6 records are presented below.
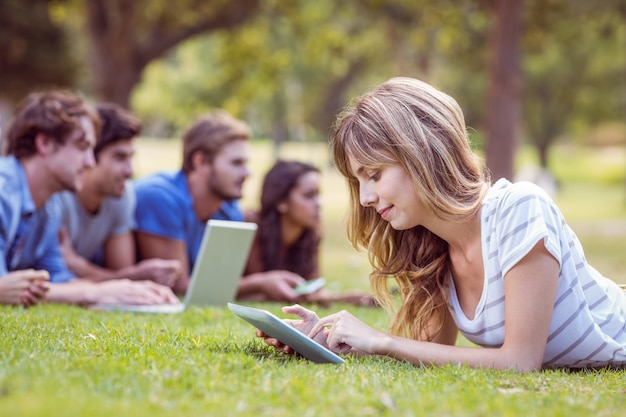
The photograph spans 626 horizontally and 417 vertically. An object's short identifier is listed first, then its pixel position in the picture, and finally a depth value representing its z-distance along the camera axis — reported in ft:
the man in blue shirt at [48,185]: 23.00
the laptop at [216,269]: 23.04
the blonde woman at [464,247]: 13.89
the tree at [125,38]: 66.90
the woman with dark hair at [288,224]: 30.83
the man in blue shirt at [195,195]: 28.43
